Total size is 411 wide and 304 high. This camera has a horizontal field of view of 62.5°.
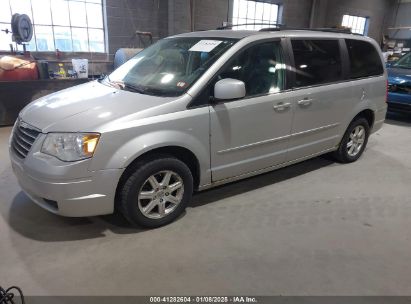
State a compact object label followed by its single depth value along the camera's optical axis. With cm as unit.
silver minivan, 227
